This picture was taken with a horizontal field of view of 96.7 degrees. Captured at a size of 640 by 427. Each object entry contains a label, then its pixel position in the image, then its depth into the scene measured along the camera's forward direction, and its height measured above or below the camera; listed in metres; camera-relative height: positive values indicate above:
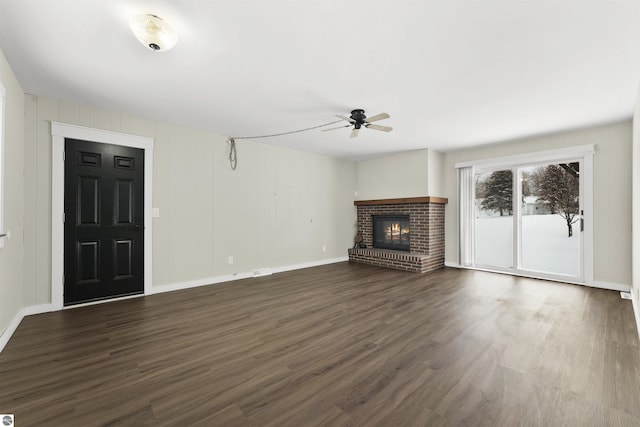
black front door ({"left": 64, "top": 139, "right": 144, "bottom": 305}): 3.40 -0.08
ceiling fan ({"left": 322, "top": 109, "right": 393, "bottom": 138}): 3.56 +1.20
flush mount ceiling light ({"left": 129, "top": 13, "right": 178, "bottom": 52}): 1.90 +1.27
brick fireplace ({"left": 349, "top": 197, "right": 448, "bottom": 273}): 5.55 -0.47
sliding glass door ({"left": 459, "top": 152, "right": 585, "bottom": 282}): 4.61 -0.06
